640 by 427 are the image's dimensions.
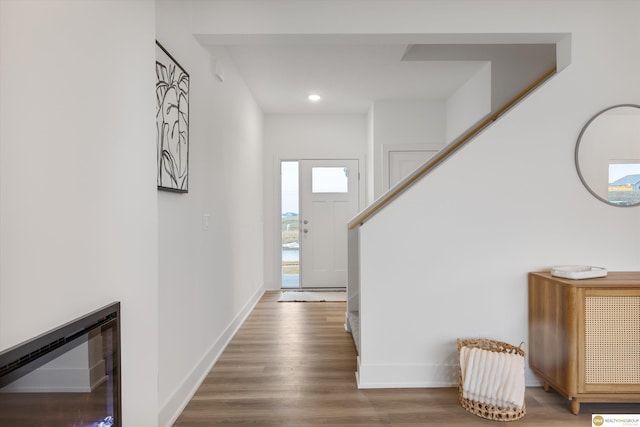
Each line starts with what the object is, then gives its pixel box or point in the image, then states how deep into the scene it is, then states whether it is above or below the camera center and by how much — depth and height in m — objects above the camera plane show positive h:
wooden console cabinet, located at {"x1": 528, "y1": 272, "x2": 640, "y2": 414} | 1.98 -0.70
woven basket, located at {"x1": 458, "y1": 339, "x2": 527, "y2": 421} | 2.00 -1.08
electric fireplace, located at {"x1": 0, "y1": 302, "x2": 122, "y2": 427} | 0.83 -0.43
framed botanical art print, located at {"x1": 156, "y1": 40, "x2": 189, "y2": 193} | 1.81 +0.47
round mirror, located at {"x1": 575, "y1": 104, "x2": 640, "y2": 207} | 2.32 +0.35
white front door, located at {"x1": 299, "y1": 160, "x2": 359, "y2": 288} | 5.43 -0.08
